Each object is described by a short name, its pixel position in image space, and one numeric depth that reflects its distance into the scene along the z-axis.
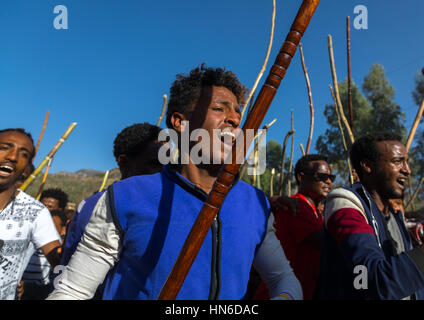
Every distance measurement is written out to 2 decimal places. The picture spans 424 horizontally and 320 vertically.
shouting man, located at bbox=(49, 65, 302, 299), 1.23
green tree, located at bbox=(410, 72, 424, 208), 22.75
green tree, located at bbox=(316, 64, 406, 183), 23.39
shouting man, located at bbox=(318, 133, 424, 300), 1.48
